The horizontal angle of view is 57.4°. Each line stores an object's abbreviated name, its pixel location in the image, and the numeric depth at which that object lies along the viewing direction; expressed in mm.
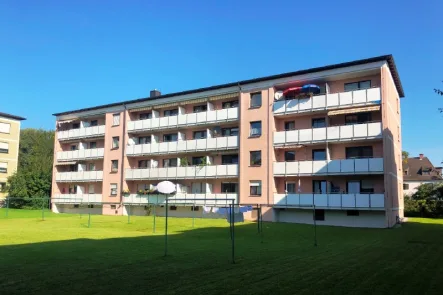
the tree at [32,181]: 56625
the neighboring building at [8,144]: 62594
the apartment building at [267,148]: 34188
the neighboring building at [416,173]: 73375
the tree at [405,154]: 85000
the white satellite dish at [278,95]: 39372
